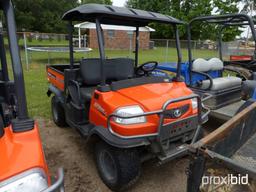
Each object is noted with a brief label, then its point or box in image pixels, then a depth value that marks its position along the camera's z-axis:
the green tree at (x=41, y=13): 18.92
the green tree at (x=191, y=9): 27.42
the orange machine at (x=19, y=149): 1.16
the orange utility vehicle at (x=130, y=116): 2.39
